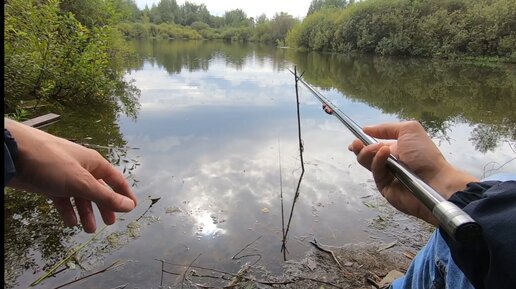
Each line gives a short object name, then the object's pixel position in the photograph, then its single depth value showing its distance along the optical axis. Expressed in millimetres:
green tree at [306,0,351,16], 112688
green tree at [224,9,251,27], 126562
